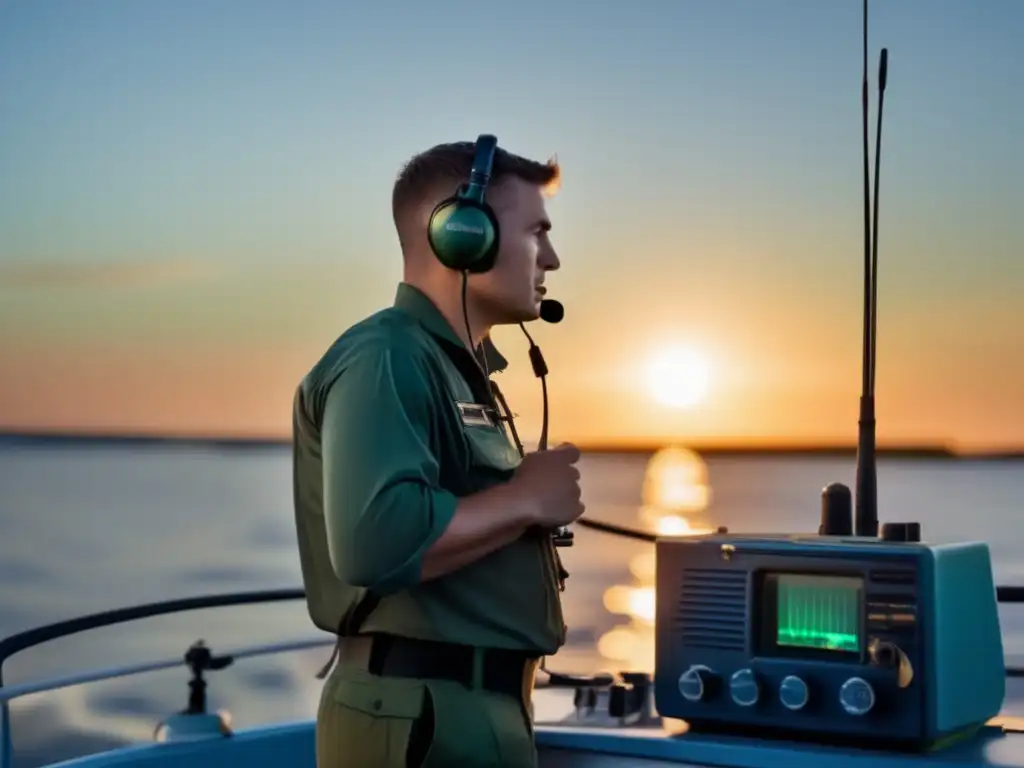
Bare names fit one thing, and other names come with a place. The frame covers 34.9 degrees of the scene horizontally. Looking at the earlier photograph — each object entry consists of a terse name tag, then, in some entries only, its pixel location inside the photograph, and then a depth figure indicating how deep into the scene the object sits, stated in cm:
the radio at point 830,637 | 198
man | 168
